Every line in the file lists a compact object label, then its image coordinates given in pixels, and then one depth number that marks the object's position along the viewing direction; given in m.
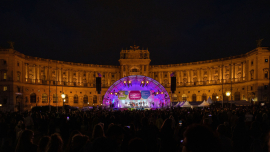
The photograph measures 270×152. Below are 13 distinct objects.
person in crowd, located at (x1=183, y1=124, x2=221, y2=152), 2.72
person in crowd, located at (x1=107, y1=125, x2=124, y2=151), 5.55
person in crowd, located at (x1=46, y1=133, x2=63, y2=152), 5.22
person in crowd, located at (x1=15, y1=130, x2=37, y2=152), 5.88
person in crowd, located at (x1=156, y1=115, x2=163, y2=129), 14.03
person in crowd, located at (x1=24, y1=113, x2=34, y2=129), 18.82
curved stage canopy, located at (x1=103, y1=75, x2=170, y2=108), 50.38
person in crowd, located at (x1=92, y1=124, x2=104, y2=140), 6.69
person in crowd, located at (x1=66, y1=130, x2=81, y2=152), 6.00
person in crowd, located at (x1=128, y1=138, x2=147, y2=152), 4.30
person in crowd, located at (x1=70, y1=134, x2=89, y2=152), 5.53
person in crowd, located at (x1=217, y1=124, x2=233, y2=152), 5.57
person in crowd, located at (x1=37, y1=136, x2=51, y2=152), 5.63
